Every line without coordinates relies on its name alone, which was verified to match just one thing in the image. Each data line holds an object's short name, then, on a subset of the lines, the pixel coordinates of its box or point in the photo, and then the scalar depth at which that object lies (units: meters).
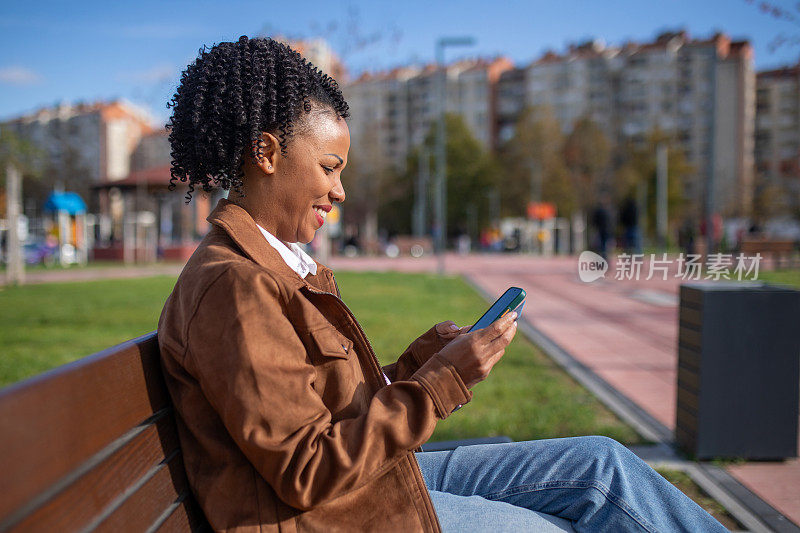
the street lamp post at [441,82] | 21.48
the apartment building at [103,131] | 83.38
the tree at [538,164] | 52.19
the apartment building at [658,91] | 71.88
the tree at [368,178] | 50.69
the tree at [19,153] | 21.16
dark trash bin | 3.39
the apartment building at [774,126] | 76.44
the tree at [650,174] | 52.50
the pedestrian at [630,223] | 17.36
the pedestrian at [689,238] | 23.42
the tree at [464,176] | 59.84
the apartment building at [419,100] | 82.12
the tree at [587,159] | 52.64
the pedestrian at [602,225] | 17.48
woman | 1.24
